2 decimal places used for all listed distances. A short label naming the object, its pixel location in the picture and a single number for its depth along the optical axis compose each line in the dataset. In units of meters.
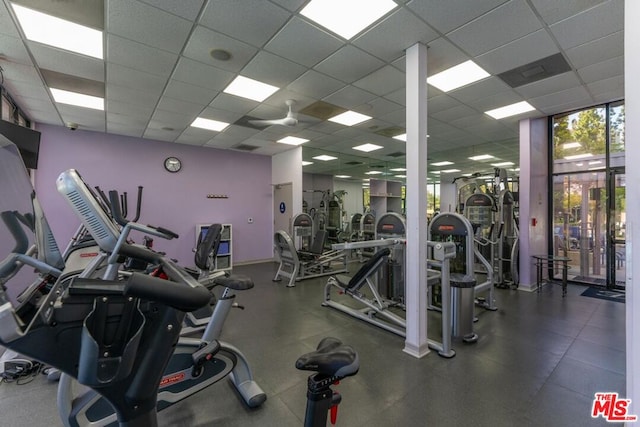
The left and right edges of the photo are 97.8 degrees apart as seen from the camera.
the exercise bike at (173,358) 1.35
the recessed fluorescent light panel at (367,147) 7.21
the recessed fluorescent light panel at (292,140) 6.40
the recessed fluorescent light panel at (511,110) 4.57
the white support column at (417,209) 2.76
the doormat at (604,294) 4.43
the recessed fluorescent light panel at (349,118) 4.97
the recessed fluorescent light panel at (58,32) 2.44
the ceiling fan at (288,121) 4.32
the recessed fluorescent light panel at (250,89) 3.70
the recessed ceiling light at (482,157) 8.13
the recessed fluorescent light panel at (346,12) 2.35
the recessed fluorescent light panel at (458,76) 3.38
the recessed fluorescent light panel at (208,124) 5.16
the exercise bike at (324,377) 1.06
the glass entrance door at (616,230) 4.75
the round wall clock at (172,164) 6.52
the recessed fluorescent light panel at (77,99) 3.95
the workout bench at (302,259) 5.48
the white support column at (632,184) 1.48
